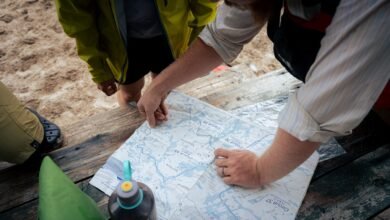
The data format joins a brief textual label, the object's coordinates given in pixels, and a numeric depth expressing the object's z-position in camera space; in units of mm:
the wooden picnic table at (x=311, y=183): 884
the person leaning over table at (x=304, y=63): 555
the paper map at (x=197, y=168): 878
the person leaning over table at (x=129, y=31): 1097
